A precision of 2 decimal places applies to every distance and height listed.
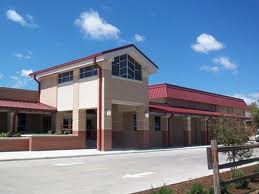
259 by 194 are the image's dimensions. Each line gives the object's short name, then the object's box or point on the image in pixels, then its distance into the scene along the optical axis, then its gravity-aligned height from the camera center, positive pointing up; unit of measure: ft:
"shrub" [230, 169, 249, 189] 22.88 -4.98
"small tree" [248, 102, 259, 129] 41.12 +1.73
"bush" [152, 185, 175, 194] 18.07 -4.59
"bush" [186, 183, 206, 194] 19.17 -4.79
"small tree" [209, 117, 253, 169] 28.77 -1.17
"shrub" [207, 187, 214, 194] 19.34 -4.94
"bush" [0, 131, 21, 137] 62.23 -1.74
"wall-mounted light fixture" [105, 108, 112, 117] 65.16 +3.44
